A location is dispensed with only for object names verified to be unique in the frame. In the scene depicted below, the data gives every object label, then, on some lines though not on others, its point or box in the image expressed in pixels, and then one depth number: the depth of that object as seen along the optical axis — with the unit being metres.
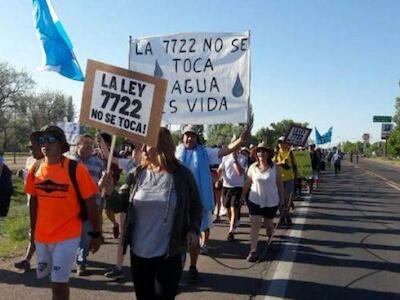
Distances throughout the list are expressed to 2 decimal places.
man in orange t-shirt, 4.74
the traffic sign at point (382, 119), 81.62
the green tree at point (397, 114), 120.25
